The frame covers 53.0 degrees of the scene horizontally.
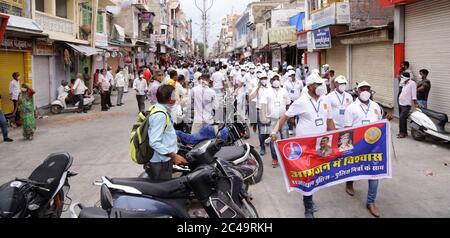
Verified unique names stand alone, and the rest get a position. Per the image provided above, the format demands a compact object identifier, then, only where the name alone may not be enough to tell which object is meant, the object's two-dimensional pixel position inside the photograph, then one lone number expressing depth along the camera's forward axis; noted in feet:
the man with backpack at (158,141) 15.53
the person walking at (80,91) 59.88
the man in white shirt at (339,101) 24.09
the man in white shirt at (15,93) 47.60
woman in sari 37.99
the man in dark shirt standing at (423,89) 37.29
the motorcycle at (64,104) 60.49
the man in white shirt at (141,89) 52.80
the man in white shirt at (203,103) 29.50
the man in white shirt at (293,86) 40.68
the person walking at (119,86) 66.10
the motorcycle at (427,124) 32.45
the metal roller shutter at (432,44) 38.96
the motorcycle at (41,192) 14.28
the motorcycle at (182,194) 14.06
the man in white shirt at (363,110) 20.21
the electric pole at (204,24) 117.50
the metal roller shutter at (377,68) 51.09
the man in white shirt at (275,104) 27.86
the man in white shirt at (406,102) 35.22
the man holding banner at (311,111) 19.30
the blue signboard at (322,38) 66.96
